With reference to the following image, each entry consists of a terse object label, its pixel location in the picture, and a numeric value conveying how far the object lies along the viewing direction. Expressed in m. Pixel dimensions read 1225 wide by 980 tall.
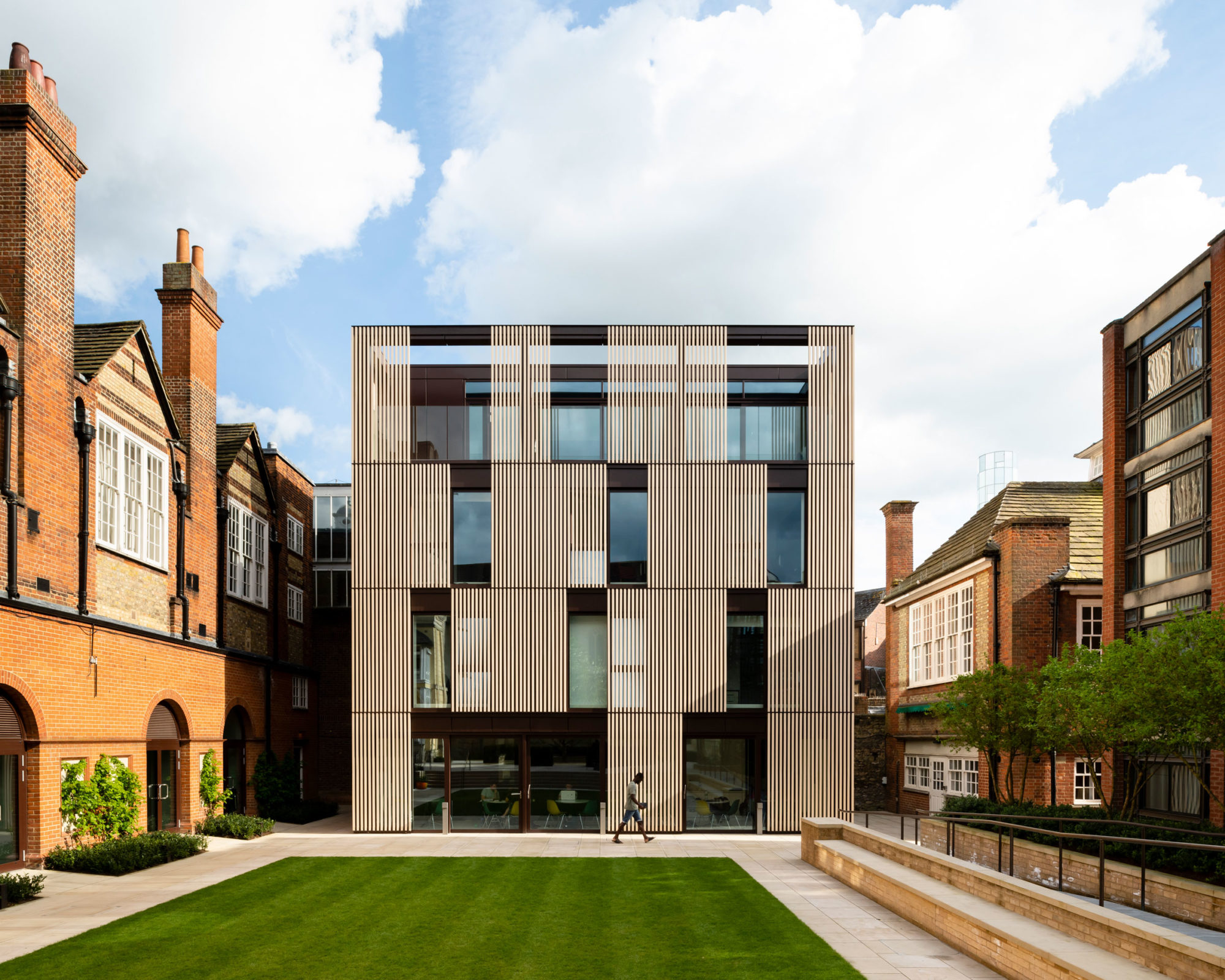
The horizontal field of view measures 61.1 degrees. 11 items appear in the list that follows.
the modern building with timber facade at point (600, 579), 25.91
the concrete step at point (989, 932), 9.10
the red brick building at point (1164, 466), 18.92
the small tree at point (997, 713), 21.53
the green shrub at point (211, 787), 24.16
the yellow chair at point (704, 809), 25.86
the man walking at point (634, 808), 23.86
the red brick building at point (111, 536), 17.19
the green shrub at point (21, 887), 14.66
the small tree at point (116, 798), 19.02
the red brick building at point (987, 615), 25.16
